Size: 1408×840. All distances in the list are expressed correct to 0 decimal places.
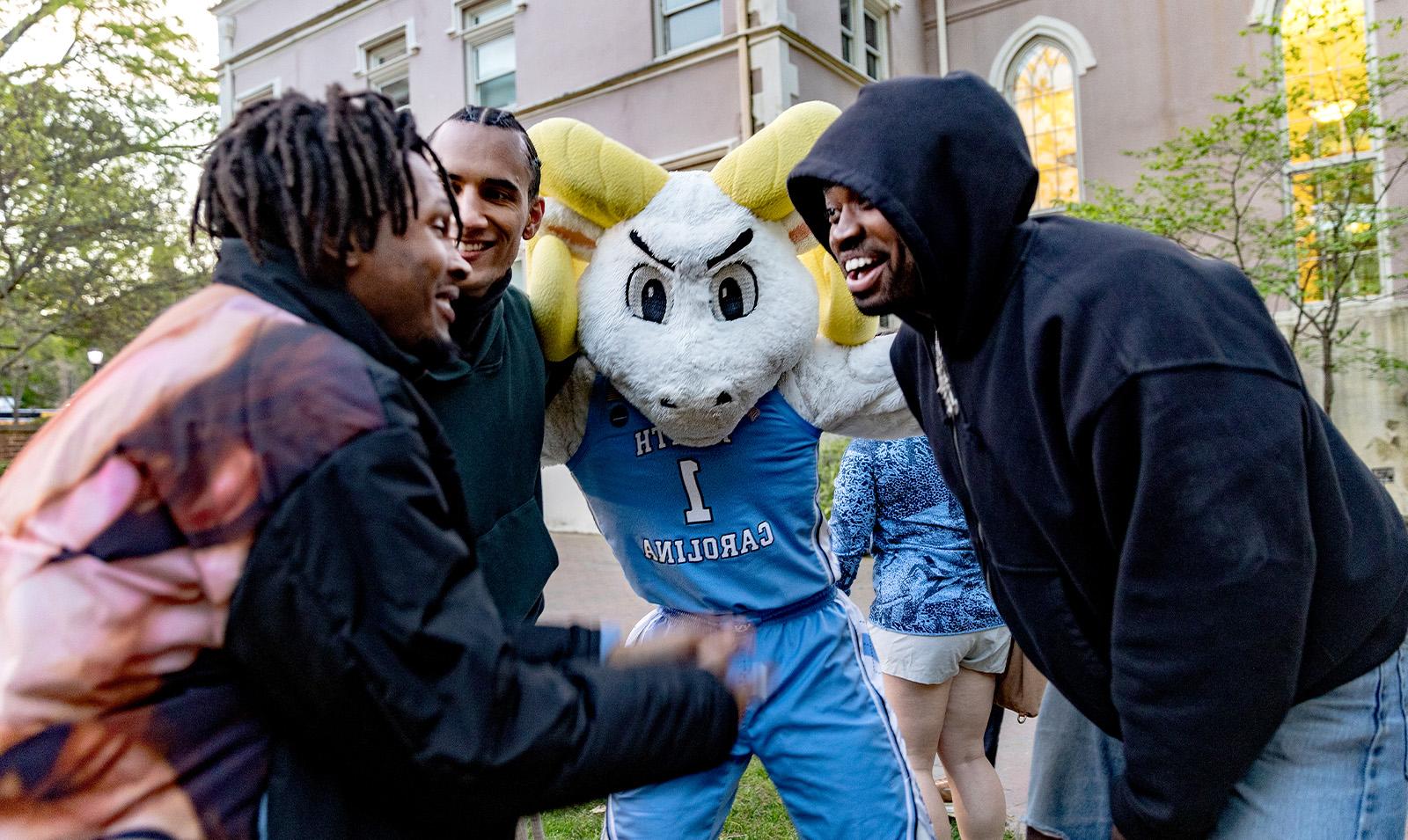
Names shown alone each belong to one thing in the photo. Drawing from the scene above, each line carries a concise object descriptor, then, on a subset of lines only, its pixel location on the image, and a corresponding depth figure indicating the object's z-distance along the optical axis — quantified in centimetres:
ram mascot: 255
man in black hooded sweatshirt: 145
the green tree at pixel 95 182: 1523
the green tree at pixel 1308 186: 942
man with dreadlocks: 111
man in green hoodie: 220
